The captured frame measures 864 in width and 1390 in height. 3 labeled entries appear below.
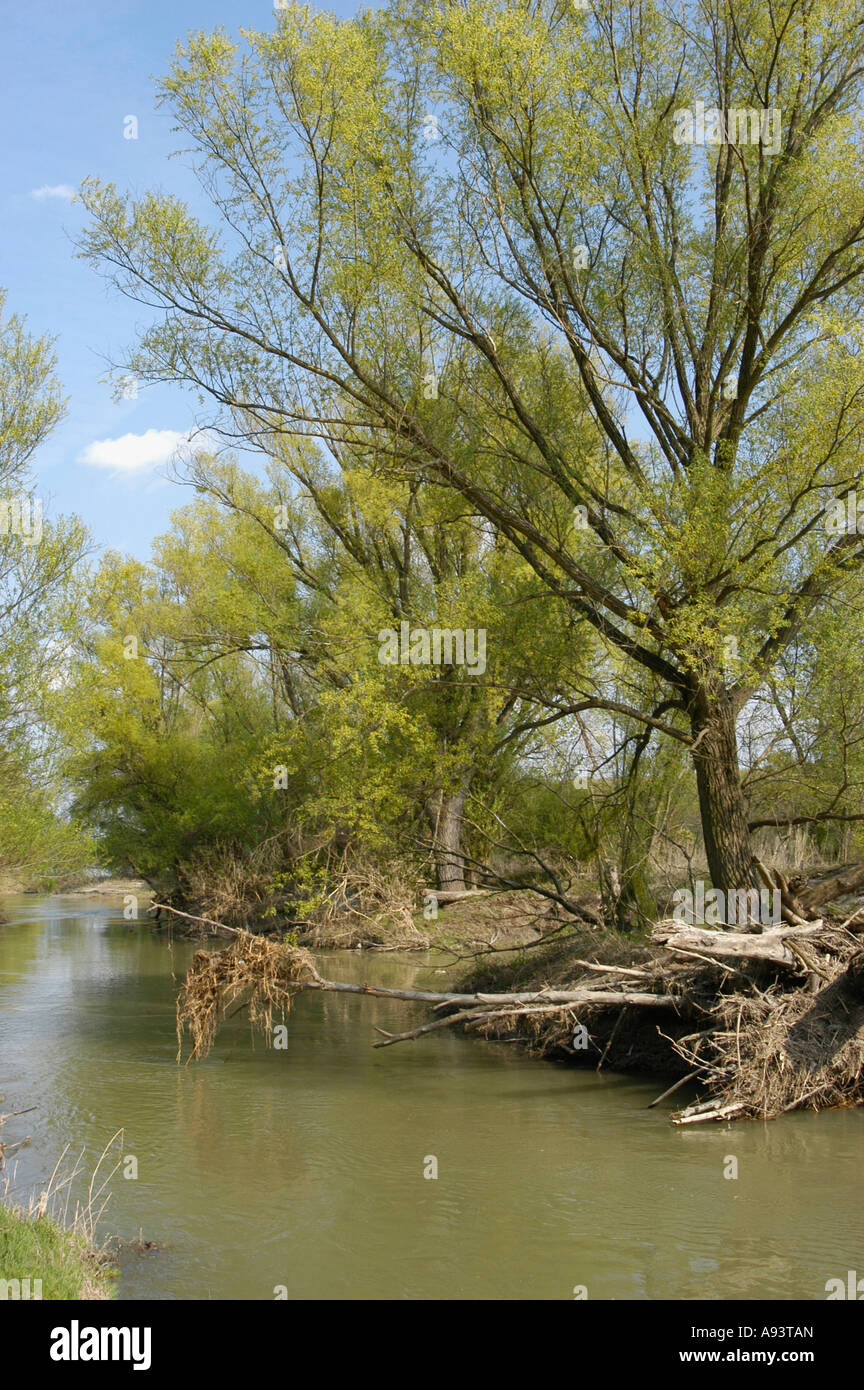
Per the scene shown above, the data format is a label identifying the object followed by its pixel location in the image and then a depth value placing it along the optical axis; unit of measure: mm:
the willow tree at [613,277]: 12797
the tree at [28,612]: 18562
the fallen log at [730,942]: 10430
